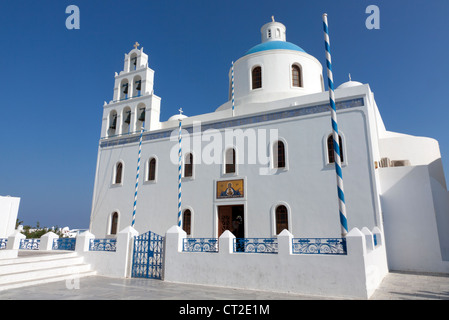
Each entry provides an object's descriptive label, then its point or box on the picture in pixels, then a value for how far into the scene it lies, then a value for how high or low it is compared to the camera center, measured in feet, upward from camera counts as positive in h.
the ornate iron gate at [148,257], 27.45 -1.68
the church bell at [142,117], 51.18 +20.67
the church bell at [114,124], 53.79 +20.45
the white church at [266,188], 22.77 +6.36
